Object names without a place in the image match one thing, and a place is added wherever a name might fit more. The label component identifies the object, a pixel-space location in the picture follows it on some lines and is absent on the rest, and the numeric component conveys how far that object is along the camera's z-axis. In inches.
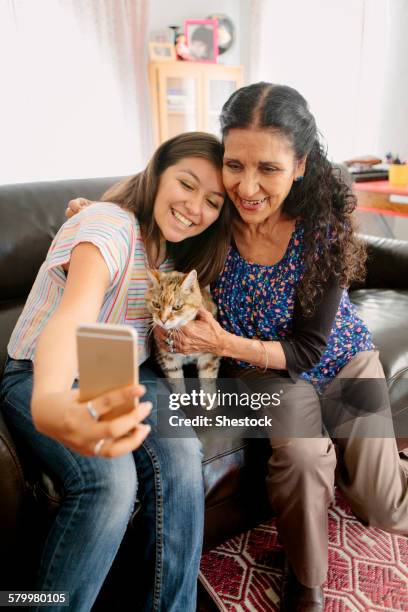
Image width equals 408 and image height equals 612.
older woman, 40.1
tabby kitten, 44.8
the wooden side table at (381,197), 94.2
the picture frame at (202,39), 143.6
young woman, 24.6
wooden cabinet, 138.9
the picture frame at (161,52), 137.9
